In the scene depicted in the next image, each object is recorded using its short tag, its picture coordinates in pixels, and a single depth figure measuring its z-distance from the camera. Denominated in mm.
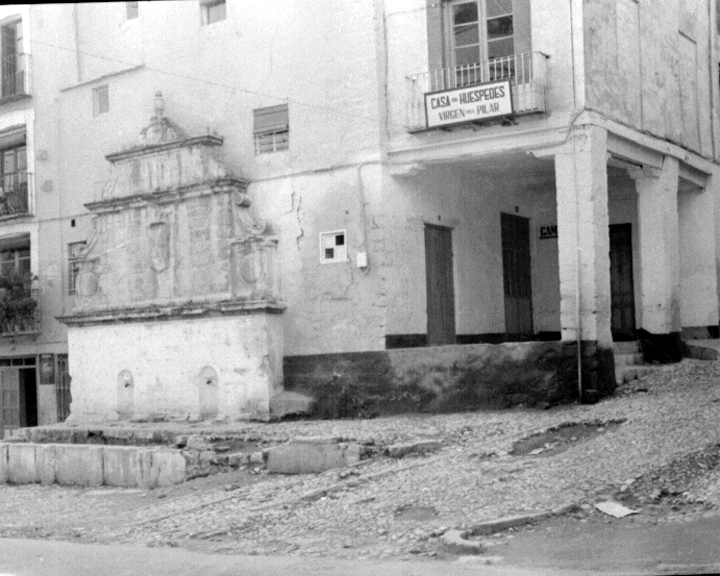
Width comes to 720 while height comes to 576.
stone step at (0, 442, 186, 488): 15316
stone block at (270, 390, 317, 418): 18703
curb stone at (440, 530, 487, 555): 9281
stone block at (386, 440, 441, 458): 14227
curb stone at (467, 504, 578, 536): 9867
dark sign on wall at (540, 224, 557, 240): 22188
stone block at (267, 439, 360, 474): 14289
